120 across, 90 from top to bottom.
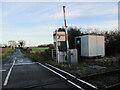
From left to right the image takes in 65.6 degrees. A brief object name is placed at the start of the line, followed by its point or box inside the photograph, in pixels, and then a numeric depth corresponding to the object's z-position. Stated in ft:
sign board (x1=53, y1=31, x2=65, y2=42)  24.41
